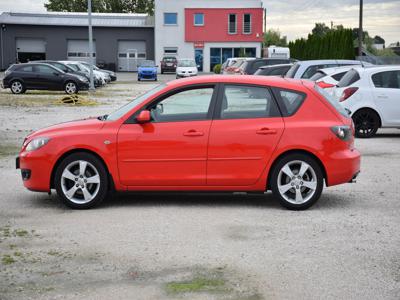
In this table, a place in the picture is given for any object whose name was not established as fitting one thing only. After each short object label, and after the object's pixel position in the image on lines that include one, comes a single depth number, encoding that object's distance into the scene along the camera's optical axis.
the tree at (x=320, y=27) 126.69
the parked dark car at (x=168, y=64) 68.31
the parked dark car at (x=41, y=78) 33.66
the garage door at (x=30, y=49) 75.12
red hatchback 8.16
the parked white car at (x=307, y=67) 20.59
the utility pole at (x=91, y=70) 36.66
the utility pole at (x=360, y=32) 44.14
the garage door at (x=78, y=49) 75.69
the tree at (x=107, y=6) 105.69
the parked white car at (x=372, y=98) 15.76
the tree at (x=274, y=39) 116.78
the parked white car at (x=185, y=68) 56.75
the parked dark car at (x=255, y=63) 28.45
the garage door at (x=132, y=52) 77.12
